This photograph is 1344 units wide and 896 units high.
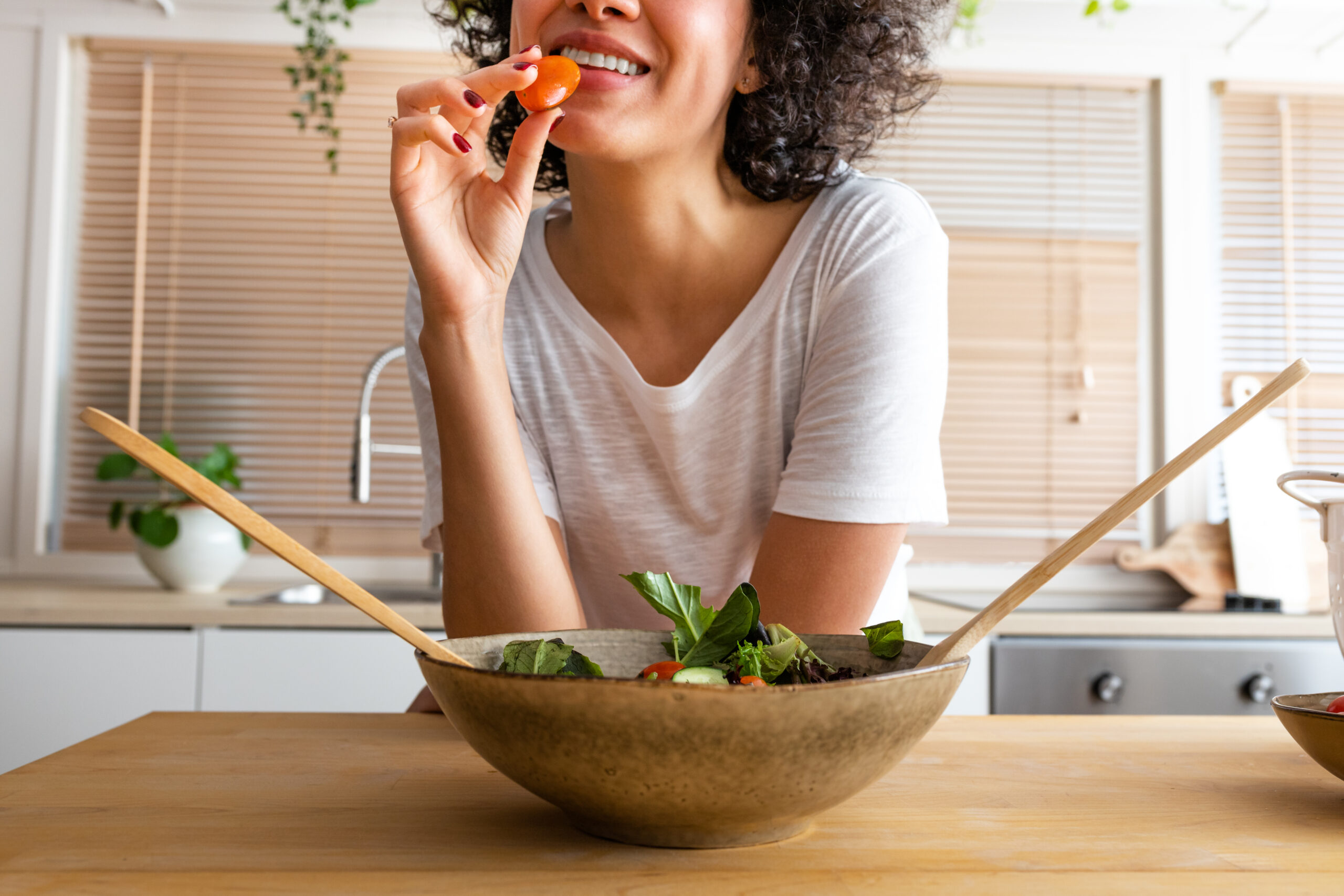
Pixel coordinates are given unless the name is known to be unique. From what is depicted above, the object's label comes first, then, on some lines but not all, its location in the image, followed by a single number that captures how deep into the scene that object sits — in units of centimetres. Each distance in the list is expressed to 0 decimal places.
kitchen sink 246
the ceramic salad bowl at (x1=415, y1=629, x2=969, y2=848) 44
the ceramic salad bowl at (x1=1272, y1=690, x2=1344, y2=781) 60
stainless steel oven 200
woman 94
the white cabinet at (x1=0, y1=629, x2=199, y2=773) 196
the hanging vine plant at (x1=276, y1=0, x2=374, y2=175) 249
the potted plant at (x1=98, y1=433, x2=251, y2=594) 224
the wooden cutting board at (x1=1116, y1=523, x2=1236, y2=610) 257
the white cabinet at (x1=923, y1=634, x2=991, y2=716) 198
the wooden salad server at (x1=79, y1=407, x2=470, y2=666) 46
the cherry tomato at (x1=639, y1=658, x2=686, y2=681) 59
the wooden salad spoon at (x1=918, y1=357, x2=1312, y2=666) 53
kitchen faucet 242
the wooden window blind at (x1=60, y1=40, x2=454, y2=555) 264
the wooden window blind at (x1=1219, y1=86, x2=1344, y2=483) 276
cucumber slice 55
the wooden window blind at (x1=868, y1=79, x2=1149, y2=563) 271
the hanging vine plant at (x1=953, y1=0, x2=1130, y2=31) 215
